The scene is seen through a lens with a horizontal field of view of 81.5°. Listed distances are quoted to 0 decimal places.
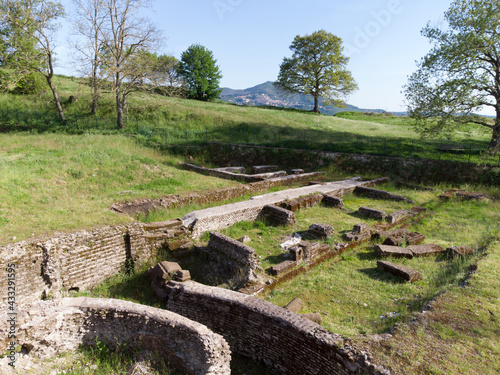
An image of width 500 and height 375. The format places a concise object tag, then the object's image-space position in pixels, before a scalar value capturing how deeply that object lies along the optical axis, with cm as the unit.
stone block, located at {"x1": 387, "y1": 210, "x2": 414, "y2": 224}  1105
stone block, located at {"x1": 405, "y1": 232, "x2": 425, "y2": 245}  933
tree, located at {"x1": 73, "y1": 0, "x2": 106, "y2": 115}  2053
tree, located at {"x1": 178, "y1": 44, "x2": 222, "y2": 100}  4847
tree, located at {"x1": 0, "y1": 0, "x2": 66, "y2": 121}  1981
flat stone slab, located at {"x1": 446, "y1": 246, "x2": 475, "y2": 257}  813
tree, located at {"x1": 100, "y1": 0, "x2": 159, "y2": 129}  2083
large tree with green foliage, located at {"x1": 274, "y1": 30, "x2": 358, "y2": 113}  4109
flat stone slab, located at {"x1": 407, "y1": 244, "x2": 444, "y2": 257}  848
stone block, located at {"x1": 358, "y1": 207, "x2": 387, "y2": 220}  1139
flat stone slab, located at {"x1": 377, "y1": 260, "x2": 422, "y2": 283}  710
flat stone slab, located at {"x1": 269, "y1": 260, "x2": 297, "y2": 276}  727
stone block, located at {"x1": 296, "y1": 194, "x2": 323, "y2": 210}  1211
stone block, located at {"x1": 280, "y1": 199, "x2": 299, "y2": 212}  1162
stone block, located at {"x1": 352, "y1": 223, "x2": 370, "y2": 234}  976
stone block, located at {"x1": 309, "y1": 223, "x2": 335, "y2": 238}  940
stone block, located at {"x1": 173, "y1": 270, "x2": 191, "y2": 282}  669
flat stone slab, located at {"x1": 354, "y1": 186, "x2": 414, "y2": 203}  1354
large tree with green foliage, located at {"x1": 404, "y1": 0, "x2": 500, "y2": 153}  1650
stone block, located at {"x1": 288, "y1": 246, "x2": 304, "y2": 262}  772
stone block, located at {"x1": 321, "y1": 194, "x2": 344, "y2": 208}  1267
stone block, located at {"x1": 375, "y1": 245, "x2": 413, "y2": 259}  834
